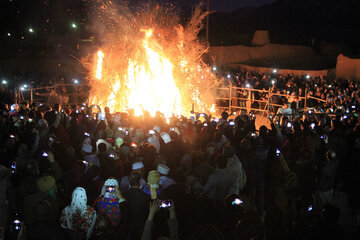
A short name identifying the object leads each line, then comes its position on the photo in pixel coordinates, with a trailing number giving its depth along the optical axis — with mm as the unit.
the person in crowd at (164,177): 5655
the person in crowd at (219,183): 5594
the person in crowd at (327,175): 6422
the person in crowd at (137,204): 4977
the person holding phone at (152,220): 4422
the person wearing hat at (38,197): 4848
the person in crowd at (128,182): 5445
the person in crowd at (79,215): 4590
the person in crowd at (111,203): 4891
